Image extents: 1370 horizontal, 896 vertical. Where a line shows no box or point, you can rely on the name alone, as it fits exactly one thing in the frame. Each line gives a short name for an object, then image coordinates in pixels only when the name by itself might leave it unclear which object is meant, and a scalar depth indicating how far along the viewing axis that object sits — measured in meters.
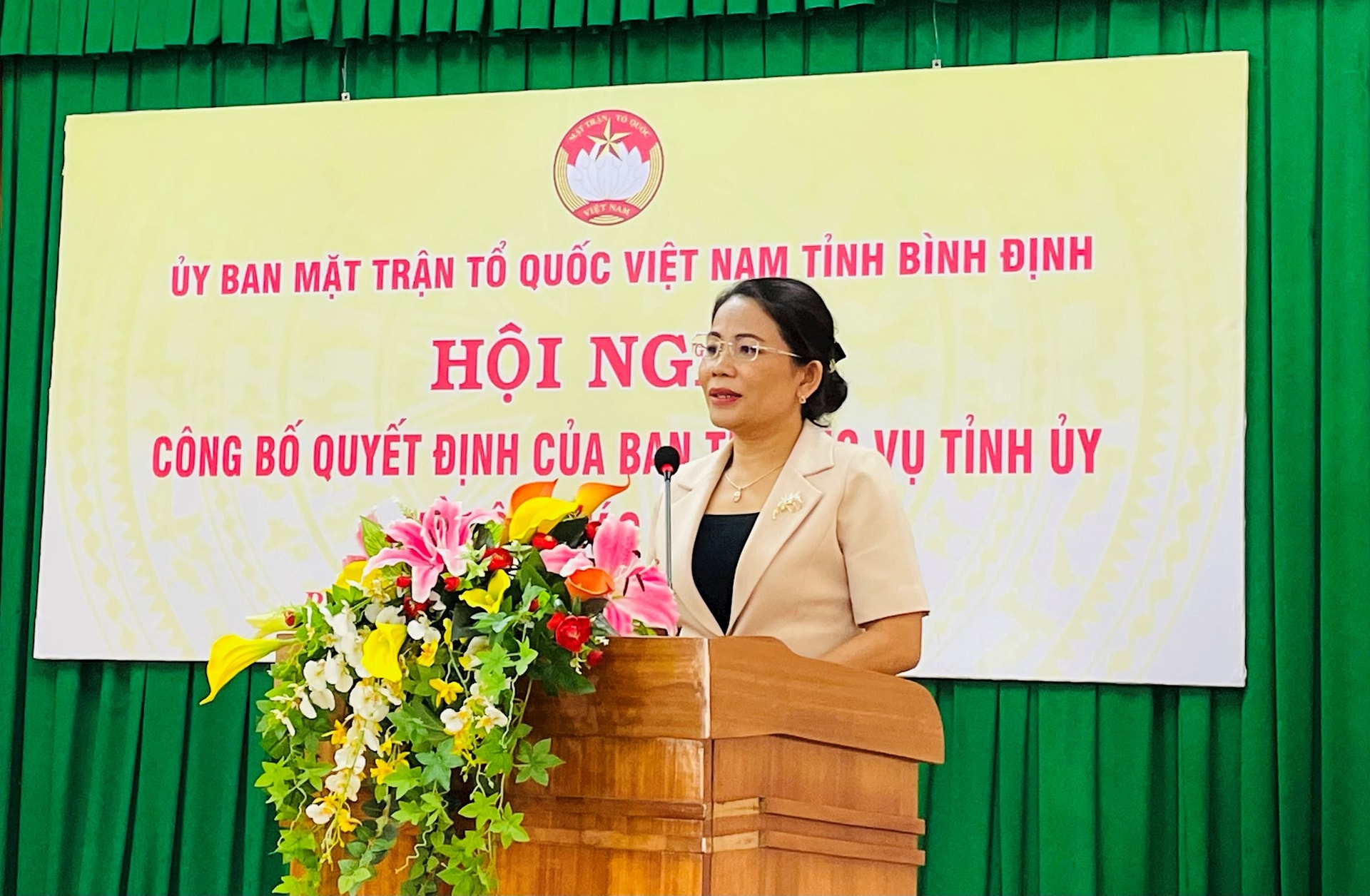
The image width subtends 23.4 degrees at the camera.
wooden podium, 5.03
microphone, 5.92
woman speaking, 6.21
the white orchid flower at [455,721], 4.91
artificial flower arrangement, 4.96
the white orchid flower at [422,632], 5.02
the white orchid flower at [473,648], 5.00
